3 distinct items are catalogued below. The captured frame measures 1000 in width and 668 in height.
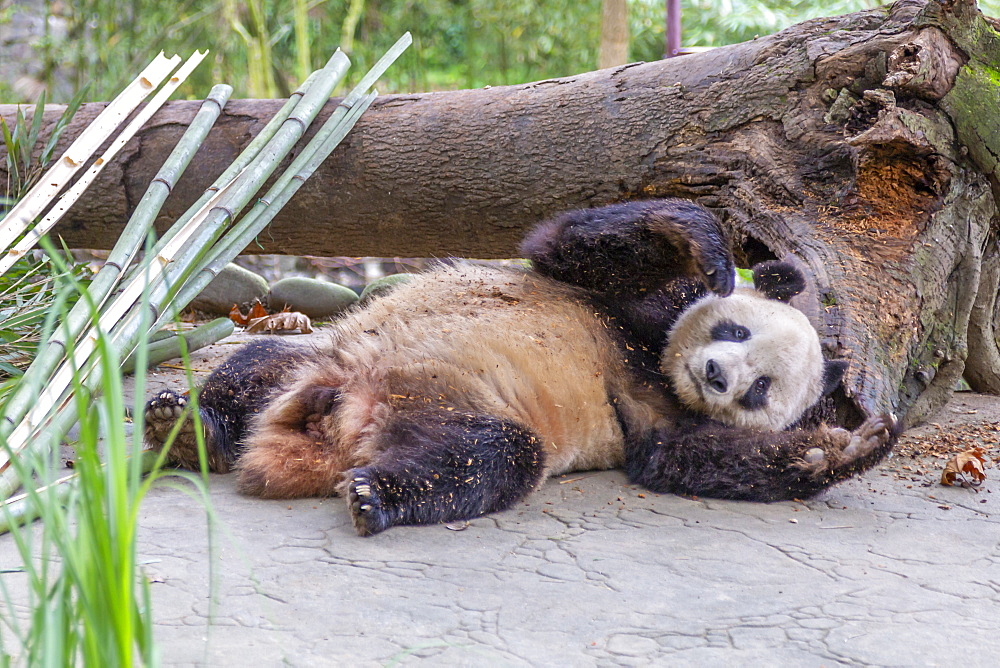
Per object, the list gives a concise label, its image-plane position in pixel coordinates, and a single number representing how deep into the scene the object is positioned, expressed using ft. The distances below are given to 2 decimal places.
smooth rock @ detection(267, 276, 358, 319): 31.73
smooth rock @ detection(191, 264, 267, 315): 31.89
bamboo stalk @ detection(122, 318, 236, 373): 21.30
